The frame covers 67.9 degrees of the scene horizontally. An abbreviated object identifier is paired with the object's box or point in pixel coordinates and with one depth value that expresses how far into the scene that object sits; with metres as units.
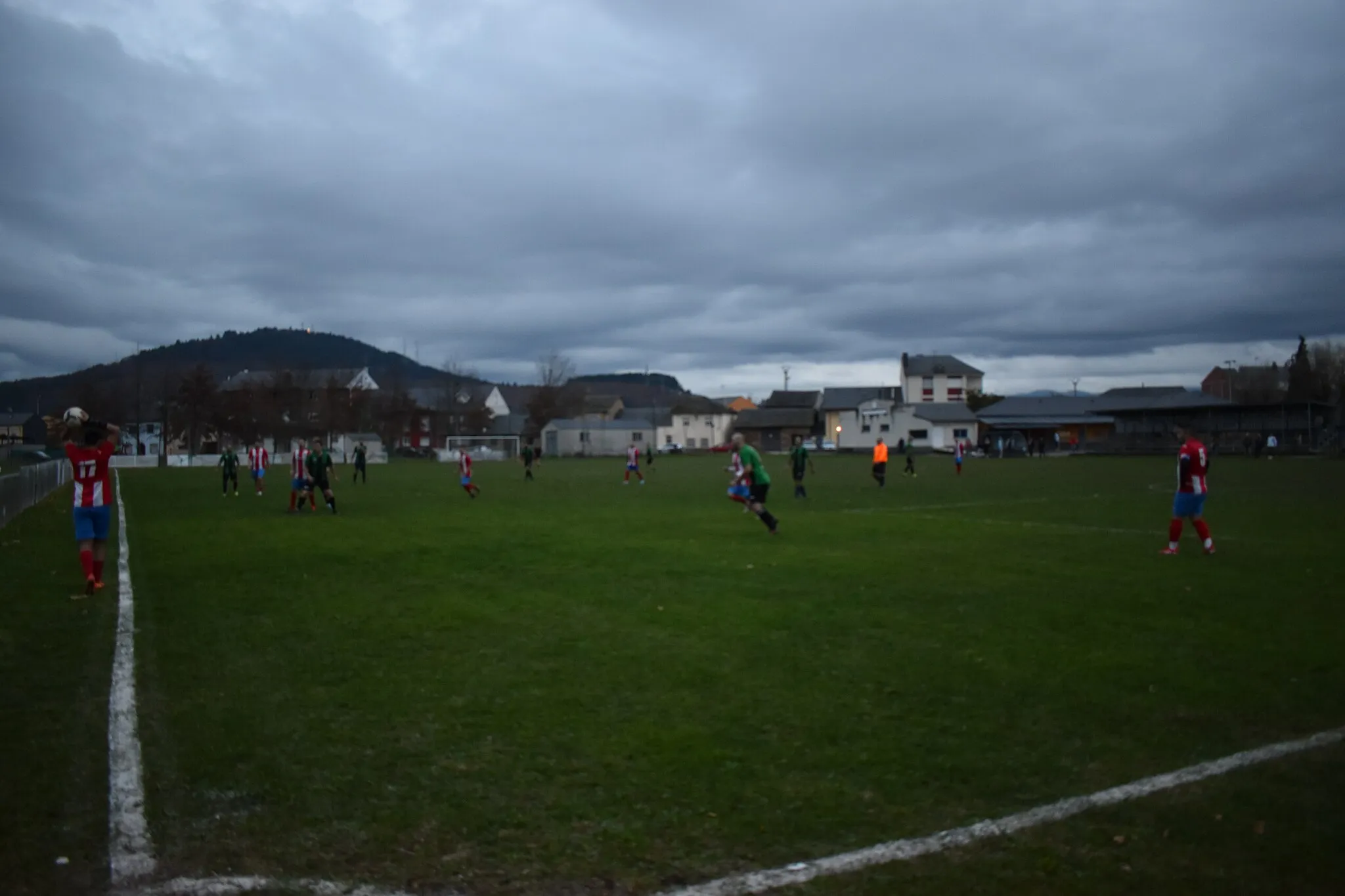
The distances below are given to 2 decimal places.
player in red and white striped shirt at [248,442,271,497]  33.22
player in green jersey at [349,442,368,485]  40.50
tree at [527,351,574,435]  122.88
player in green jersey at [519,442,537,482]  43.97
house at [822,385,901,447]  103.69
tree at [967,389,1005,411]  122.06
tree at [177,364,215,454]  89.00
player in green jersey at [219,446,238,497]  33.06
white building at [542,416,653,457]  104.06
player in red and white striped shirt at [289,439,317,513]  24.69
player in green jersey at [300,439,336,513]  24.27
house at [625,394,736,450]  124.19
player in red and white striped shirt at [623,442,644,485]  39.09
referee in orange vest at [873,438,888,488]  31.45
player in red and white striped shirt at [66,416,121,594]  10.97
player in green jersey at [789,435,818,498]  26.42
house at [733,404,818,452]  111.38
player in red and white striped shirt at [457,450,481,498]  30.41
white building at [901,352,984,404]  124.25
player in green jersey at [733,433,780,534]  17.78
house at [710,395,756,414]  178.48
